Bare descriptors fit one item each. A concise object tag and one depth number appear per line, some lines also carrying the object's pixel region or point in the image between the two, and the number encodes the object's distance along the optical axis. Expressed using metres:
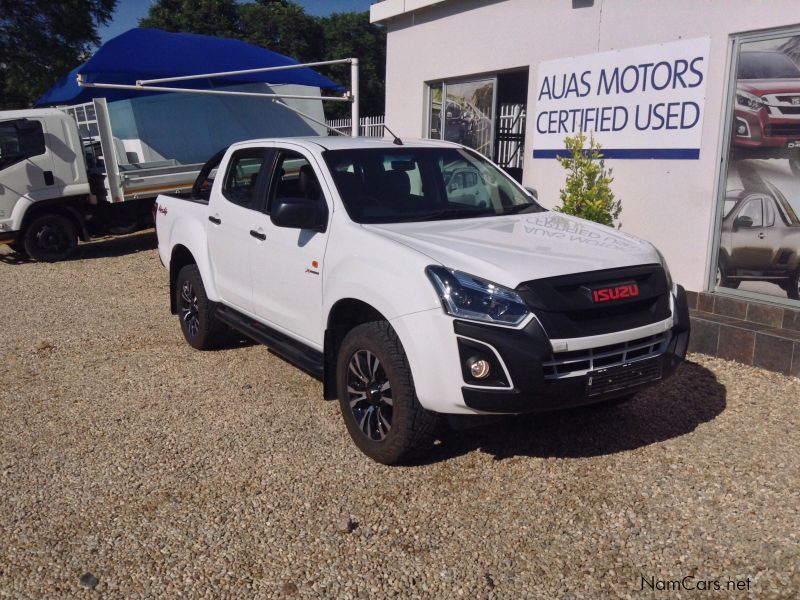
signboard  6.60
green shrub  7.20
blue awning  13.55
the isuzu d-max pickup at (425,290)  3.63
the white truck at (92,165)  11.58
